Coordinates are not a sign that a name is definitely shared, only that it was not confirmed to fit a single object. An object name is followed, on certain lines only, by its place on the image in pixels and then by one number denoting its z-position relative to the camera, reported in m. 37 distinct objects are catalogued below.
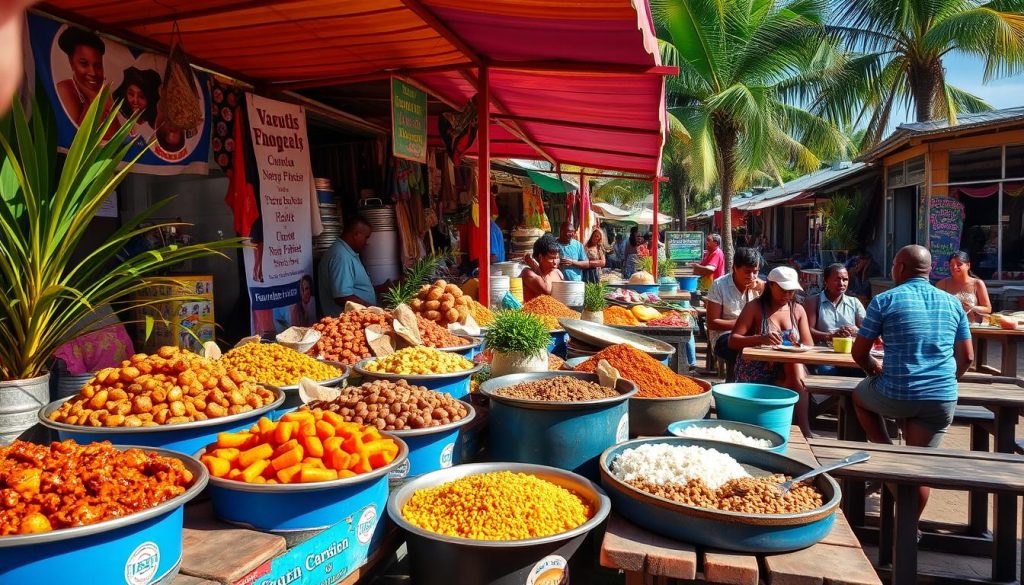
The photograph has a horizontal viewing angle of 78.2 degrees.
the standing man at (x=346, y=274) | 5.29
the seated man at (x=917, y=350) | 3.65
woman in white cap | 4.76
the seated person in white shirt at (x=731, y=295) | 5.62
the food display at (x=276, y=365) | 2.63
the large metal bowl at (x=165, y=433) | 1.93
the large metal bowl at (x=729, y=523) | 1.87
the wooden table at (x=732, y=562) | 1.79
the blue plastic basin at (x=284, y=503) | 1.76
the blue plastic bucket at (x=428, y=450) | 2.22
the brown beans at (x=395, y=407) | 2.27
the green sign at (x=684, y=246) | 14.86
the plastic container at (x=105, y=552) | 1.27
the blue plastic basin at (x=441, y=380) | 2.73
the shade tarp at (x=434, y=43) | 3.41
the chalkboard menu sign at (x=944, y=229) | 11.69
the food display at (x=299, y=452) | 1.83
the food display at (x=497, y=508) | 1.90
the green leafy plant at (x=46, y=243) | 2.28
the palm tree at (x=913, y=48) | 12.35
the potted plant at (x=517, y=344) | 3.15
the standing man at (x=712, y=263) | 9.79
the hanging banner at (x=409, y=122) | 4.90
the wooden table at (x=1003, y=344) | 5.89
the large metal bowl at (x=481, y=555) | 1.78
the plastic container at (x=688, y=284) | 10.65
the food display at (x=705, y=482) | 1.98
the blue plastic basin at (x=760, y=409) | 2.92
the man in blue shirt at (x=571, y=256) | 8.53
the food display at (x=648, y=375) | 2.94
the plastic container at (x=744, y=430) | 2.66
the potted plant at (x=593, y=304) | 5.25
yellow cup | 4.65
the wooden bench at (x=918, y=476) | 2.66
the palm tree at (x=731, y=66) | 12.80
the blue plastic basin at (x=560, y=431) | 2.40
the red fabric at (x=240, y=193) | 4.79
